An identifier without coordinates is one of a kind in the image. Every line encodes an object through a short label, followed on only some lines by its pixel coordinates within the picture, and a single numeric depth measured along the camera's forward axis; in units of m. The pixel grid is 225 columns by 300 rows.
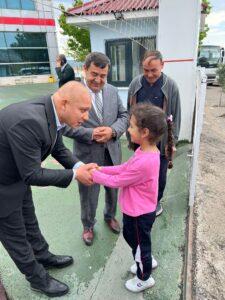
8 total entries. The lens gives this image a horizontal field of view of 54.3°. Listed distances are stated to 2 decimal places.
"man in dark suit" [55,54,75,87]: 5.42
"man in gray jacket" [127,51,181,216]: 2.19
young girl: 1.45
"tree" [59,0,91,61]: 13.34
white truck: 12.79
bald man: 1.29
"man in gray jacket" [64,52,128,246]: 1.86
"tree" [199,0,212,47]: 13.55
